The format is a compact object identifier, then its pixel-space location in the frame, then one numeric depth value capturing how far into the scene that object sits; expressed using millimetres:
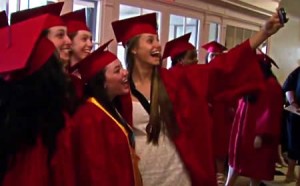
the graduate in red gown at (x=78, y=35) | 1977
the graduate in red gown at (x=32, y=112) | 1229
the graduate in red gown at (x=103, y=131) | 1447
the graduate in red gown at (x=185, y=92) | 1699
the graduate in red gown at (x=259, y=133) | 3518
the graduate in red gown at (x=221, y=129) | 3624
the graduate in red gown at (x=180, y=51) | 3008
